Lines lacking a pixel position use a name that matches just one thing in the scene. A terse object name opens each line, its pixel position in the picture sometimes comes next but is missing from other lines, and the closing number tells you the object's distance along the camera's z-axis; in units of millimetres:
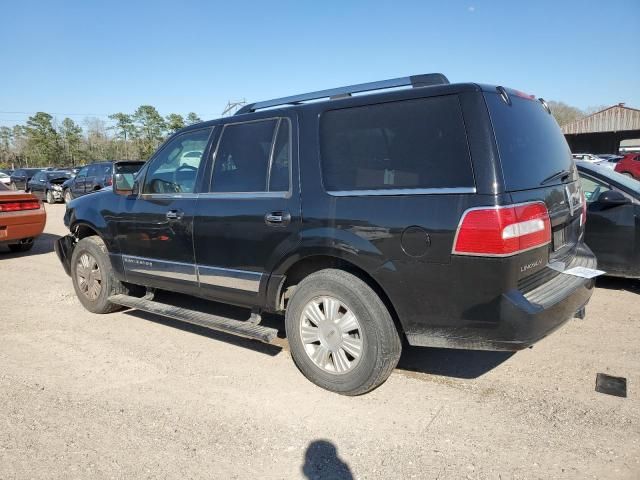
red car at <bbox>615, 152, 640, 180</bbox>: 20866
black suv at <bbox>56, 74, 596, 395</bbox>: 2709
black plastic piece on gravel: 3229
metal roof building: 40469
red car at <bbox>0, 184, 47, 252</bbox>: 8322
